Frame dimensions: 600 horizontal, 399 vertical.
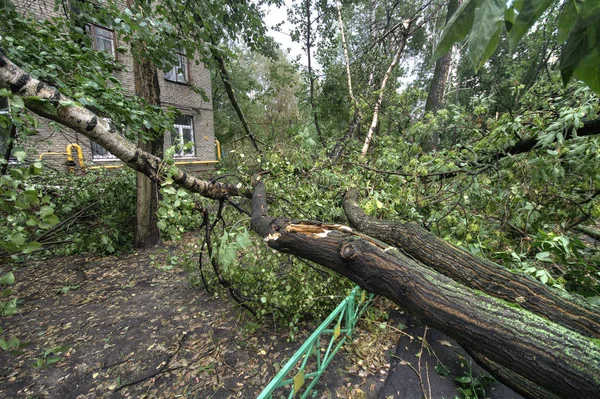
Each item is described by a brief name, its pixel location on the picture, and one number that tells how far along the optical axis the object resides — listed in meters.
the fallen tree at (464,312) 0.88
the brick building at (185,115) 8.30
